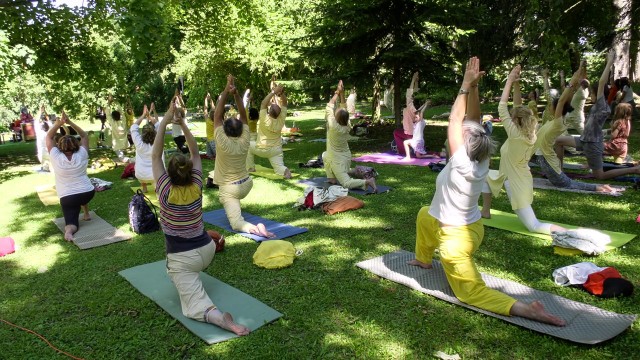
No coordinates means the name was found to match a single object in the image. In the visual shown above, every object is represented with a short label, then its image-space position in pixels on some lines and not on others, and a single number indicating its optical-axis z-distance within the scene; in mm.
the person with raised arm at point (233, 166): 6262
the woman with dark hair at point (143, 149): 8484
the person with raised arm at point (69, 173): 6770
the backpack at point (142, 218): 6715
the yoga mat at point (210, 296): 3923
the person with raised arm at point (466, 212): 3789
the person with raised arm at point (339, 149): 8469
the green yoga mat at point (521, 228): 5180
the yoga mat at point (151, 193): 8553
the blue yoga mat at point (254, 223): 6301
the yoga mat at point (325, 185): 8448
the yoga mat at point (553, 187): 7532
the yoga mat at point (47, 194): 9023
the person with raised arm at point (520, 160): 5715
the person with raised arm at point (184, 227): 4000
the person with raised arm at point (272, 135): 10078
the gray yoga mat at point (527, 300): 3518
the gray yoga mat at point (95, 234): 6382
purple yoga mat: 11258
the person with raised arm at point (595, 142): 7930
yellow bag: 5191
